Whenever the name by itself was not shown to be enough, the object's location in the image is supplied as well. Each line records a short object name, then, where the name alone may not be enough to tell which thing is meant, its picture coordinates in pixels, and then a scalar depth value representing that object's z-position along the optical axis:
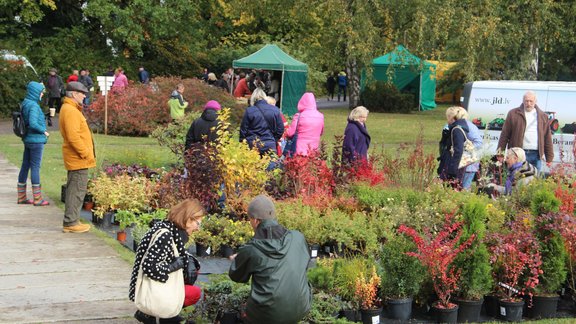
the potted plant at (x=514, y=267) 8.20
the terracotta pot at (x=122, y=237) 10.89
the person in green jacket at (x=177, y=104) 23.30
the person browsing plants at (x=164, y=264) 6.74
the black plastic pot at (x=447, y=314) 7.91
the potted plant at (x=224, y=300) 7.37
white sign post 24.72
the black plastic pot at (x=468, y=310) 8.04
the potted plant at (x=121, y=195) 11.93
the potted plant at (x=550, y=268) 8.38
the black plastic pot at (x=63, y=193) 13.61
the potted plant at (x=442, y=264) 7.93
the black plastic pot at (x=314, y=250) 10.16
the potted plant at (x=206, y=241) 10.13
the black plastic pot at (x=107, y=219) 11.85
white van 16.77
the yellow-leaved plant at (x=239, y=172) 11.18
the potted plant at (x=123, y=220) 10.91
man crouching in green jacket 6.25
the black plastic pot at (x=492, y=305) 8.28
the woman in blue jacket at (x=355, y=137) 12.80
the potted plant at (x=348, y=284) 7.76
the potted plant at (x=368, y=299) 7.73
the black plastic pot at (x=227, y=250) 10.12
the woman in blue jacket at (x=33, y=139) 12.75
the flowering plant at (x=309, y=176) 12.12
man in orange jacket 10.95
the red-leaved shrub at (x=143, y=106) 25.77
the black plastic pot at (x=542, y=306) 8.36
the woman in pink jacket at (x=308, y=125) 13.59
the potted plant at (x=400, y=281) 7.93
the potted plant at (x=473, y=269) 8.01
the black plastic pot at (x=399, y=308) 7.91
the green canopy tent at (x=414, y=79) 42.38
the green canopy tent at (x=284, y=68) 33.56
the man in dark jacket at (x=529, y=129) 13.52
